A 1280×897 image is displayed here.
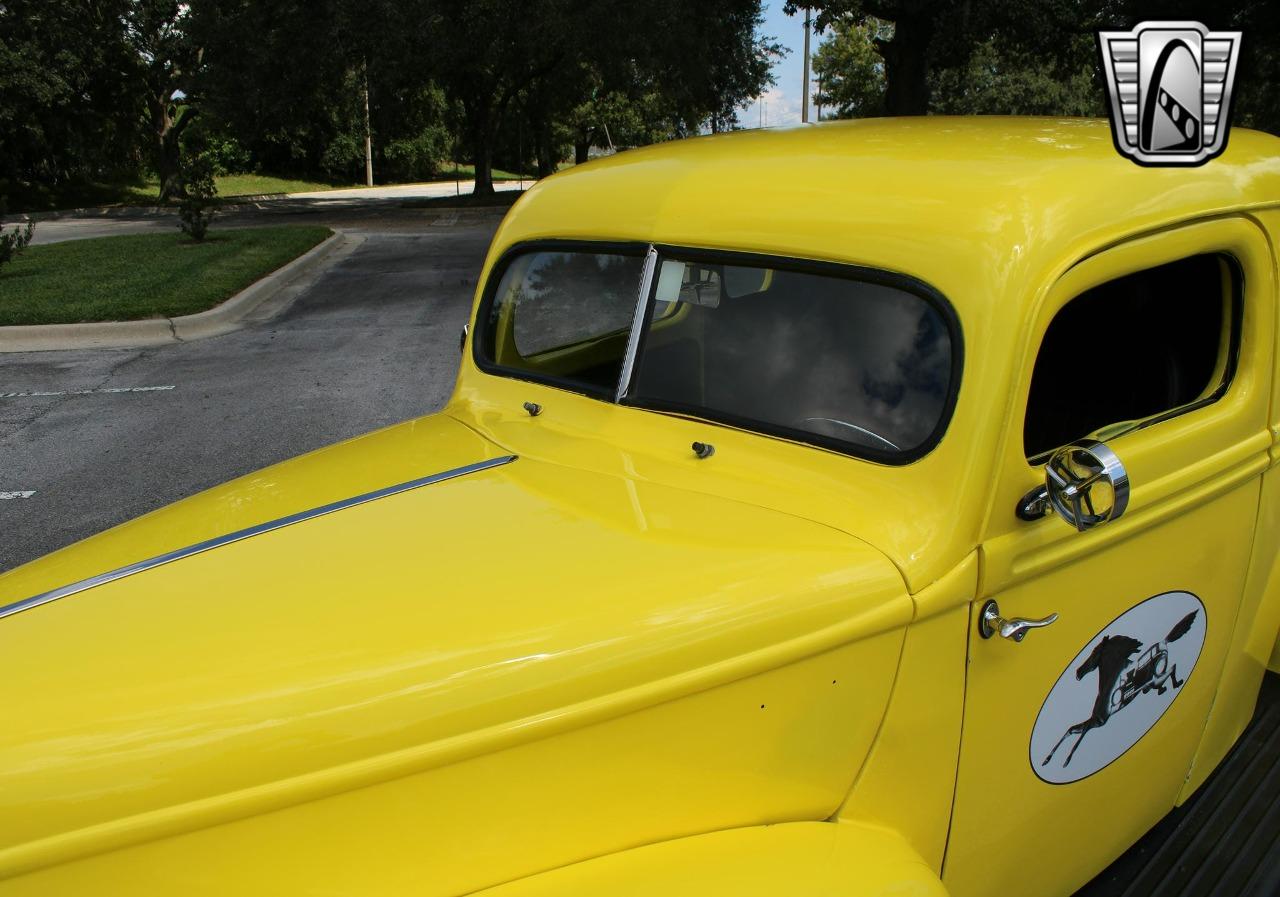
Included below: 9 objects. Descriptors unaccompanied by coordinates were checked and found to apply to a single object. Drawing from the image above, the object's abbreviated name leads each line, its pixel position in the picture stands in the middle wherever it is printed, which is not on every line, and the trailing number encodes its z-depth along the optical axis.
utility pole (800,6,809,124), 21.35
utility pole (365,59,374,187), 37.09
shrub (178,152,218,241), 15.02
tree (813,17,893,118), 44.19
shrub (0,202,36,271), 11.66
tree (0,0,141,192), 25.33
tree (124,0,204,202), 26.66
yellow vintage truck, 1.21
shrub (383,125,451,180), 40.56
